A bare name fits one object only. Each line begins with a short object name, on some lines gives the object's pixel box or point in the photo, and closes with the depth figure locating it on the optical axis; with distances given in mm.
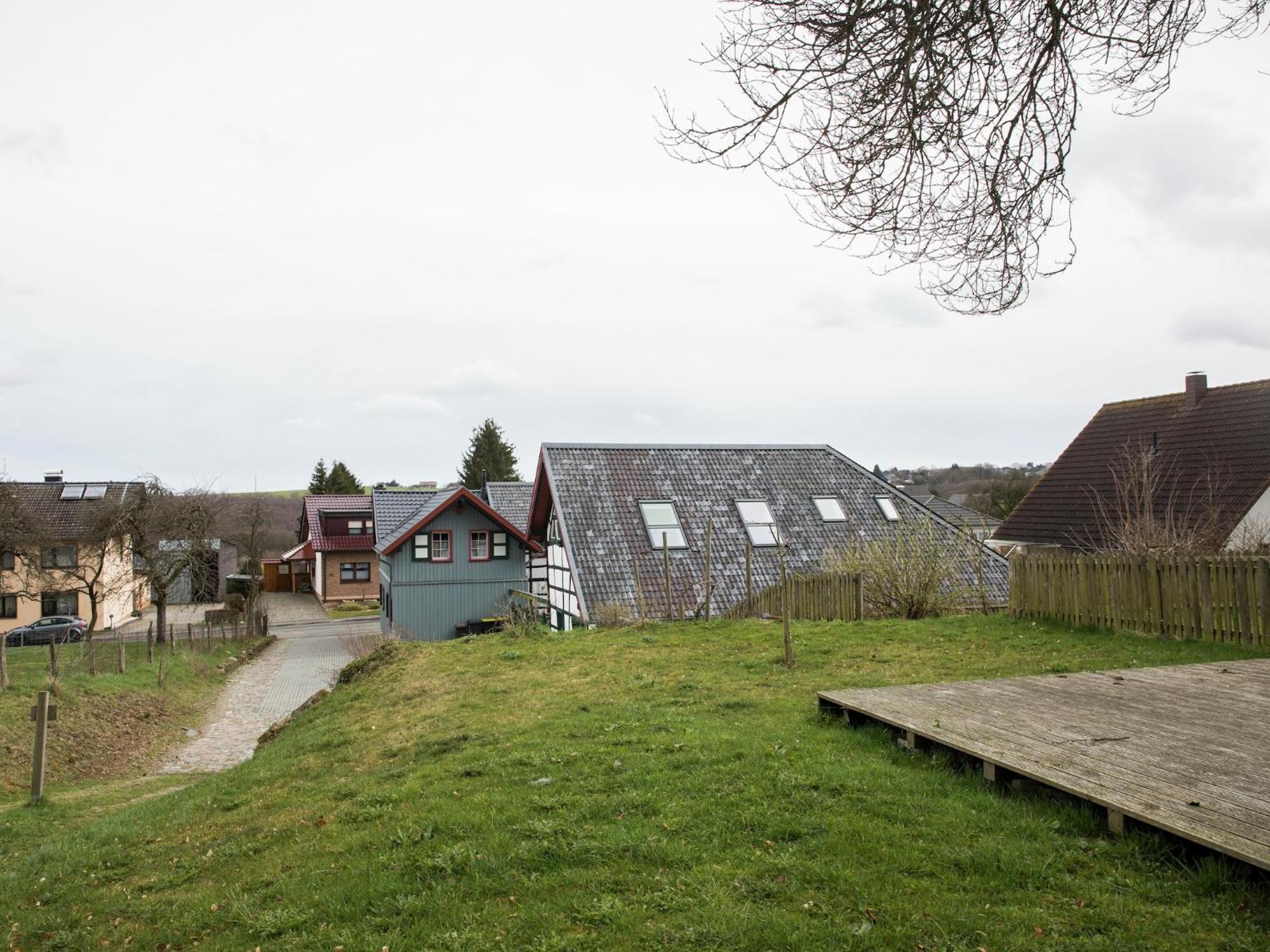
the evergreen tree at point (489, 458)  71875
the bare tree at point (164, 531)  31188
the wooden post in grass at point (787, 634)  10750
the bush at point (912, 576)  16641
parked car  36375
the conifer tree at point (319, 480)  78250
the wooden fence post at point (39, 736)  10031
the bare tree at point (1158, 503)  19125
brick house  53625
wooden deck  4586
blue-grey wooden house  34250
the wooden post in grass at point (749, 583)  15880
